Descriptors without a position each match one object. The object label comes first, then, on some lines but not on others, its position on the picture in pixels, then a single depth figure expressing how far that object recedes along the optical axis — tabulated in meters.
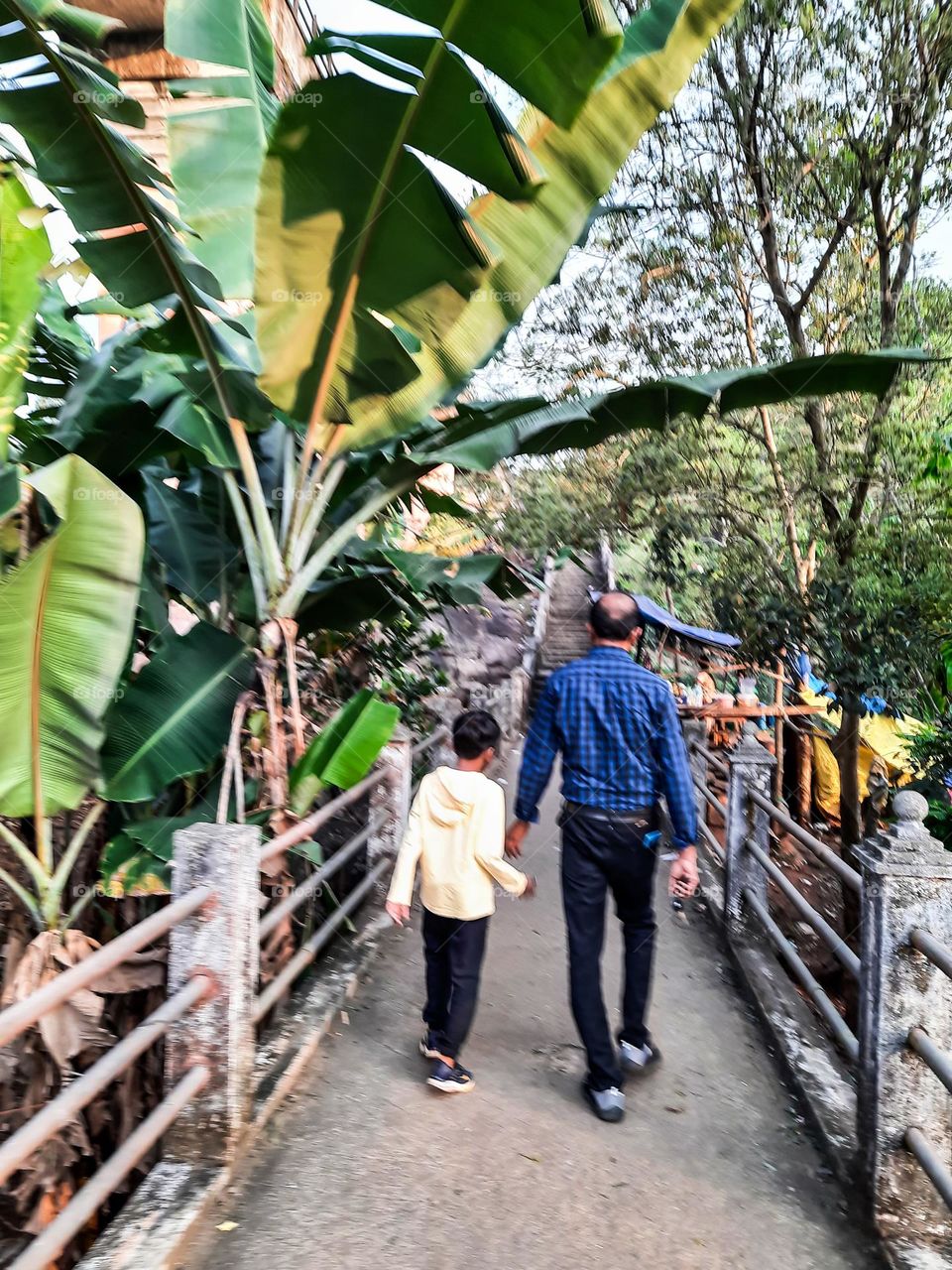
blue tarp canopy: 17.25
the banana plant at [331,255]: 3.27
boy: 3.83
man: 3.72
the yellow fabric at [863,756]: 16.19
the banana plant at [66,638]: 3.18
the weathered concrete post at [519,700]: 15.52
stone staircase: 22.08
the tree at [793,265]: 8.05
